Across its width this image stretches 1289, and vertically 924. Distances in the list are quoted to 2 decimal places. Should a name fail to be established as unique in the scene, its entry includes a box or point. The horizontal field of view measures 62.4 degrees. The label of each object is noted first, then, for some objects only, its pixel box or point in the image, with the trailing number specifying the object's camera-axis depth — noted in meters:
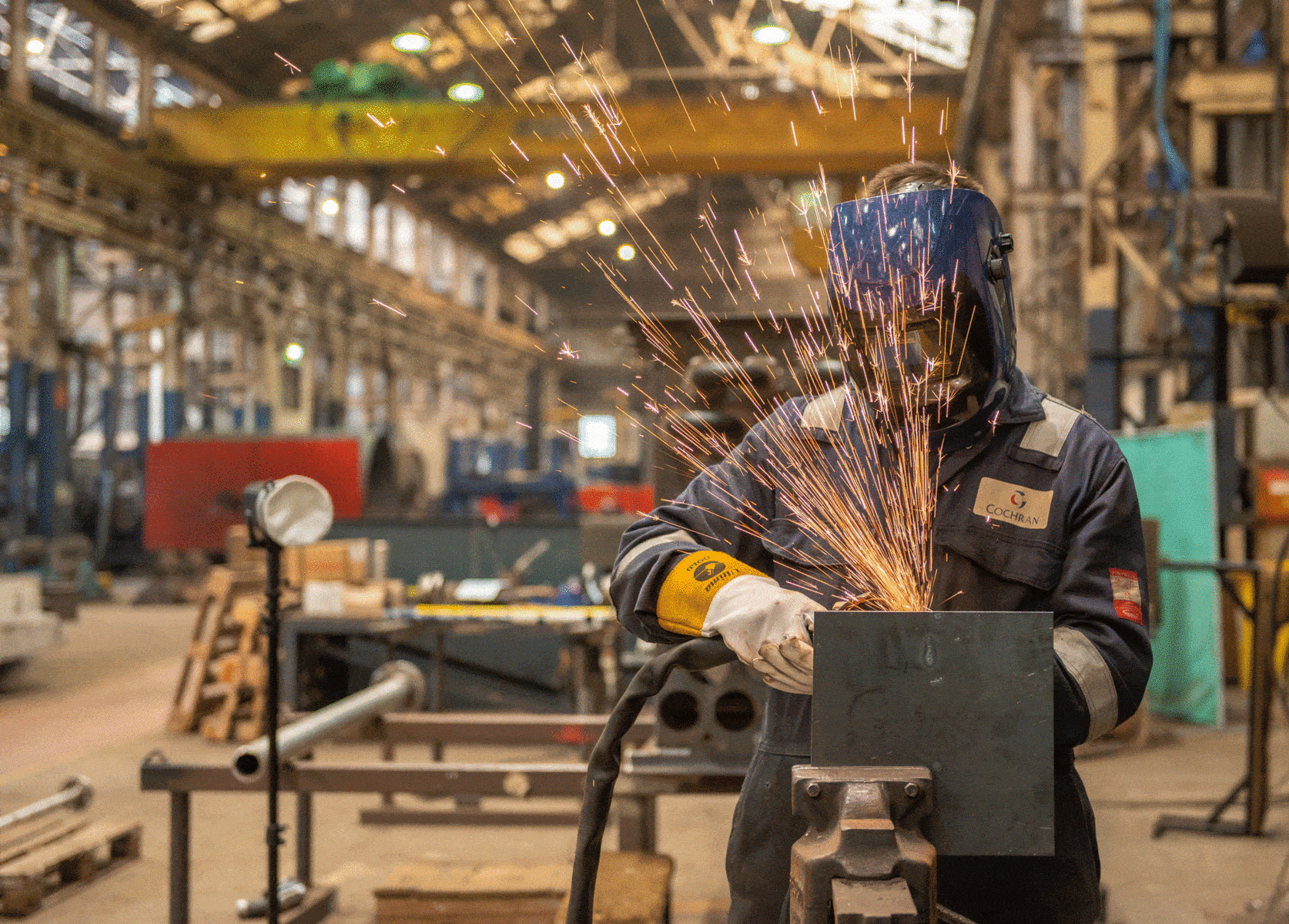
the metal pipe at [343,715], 2.89
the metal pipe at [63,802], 3.97
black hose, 1.32
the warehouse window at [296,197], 11.70
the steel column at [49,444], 10.06
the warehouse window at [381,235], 15.77
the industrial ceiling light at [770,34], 7.21
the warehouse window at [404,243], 16.72
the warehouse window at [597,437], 23.27
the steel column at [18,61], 8.02
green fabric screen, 5.96
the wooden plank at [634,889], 2.49
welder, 1.37
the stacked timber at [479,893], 3.07
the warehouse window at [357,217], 14.27
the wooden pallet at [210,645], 5.96
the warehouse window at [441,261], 18.25
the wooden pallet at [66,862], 3.49
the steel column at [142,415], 12.18
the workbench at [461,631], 5.21
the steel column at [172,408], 11.68
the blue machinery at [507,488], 12.05
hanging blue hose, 5.57
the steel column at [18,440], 9.65
